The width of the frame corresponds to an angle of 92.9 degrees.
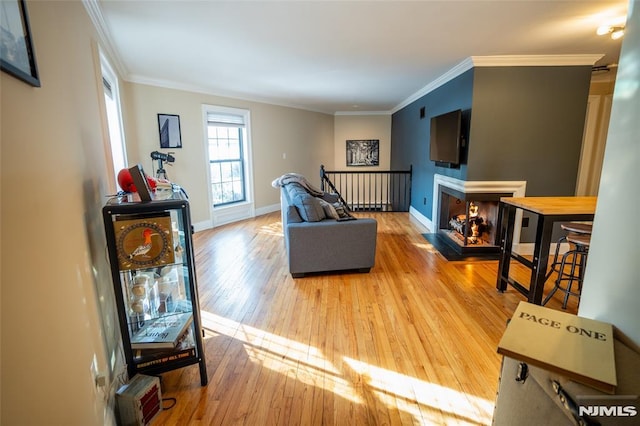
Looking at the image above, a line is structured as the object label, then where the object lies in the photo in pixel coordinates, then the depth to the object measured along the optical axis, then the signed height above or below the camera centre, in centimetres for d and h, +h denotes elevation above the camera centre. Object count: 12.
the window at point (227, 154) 544 +4
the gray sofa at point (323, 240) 322 -89
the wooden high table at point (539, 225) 232 -55
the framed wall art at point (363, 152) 843 +10
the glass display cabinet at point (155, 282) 150 -71
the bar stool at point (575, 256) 251 -86
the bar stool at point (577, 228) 254 -62
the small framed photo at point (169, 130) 463 +40
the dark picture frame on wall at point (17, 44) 82 +33
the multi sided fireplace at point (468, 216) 382 -86
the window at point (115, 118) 310 +44
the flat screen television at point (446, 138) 387 +23
